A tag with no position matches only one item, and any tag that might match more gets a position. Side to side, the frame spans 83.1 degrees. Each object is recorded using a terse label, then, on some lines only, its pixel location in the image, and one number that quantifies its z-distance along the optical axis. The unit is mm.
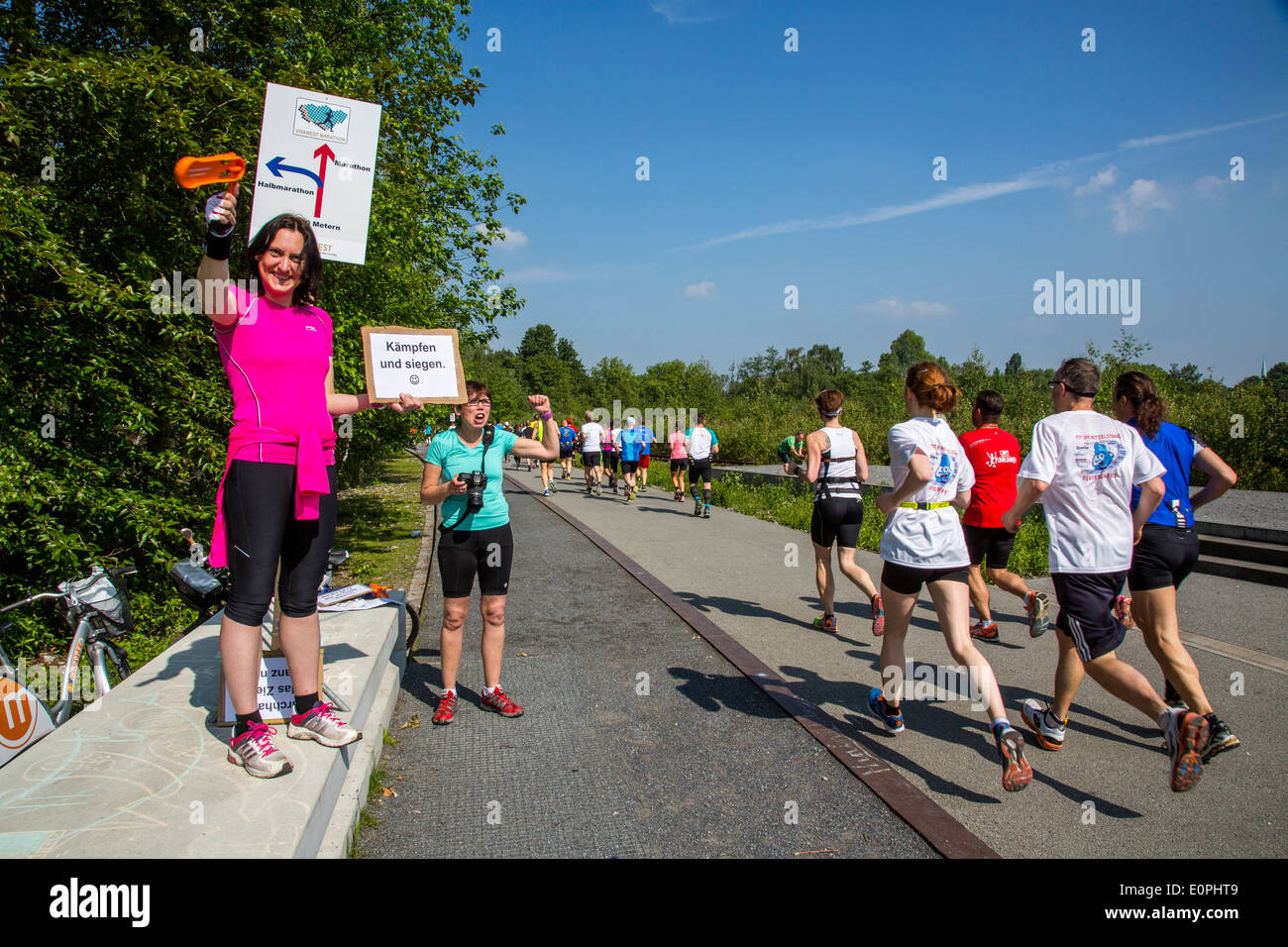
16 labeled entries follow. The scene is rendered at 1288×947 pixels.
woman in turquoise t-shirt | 4324
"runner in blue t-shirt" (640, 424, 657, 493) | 17859
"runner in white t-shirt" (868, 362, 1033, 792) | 3748
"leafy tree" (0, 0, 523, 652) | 5824
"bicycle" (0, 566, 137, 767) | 3717
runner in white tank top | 6277
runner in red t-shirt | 6023
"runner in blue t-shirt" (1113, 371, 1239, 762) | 3754
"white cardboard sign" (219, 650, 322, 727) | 3410
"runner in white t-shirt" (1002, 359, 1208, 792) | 3506
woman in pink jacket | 2846
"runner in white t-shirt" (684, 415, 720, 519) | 14594
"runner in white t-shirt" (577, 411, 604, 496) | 18938
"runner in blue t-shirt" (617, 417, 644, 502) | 17625
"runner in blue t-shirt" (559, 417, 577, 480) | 24469
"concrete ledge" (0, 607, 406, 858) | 2414
